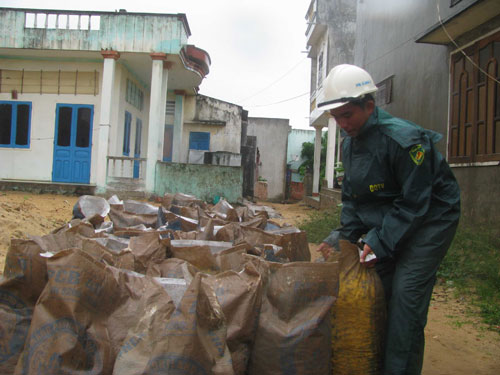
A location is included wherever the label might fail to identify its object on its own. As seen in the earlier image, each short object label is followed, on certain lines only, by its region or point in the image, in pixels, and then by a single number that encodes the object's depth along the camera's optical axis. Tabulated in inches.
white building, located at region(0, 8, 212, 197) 452.8
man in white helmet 82.6
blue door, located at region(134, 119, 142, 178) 579.4
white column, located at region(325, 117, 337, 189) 623.5
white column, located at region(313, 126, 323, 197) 753.0
